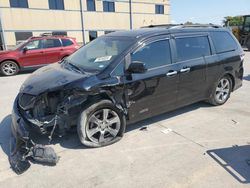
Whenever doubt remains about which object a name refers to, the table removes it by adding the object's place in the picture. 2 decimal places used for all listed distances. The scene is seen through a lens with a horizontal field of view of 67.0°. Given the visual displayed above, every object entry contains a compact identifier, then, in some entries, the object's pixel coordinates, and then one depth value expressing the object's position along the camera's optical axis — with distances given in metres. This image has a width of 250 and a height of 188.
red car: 8.03
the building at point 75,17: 19.44
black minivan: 2.73
